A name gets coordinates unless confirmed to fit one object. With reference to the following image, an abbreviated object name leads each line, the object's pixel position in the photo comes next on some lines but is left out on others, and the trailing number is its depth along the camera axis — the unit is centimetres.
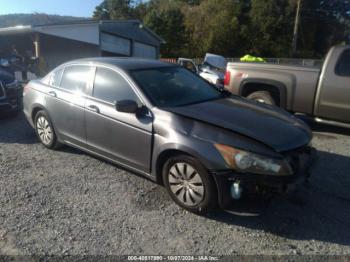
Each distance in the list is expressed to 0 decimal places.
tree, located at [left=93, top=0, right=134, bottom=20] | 5141
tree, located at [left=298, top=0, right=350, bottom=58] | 5222
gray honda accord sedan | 330
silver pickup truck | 656
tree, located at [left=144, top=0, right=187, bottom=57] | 4038
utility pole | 3362
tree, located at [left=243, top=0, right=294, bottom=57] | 4650
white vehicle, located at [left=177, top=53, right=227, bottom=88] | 1636
